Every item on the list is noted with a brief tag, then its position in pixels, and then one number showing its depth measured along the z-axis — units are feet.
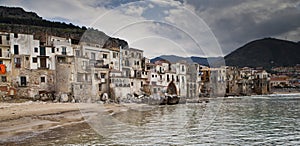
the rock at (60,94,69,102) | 129.18
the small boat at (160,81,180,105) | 164.02
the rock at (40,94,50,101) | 128.36
